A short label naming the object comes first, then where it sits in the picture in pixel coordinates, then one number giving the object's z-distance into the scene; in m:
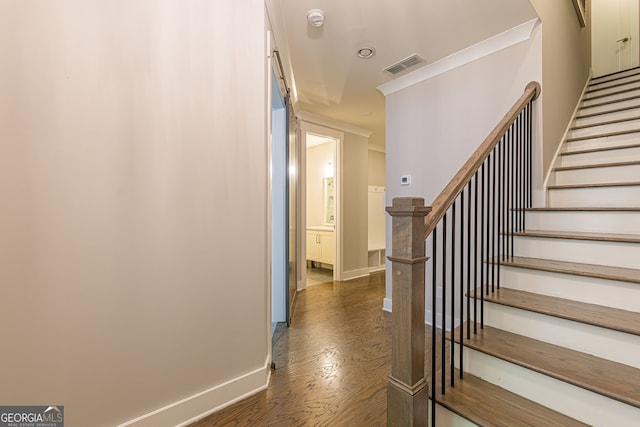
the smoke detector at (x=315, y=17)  2.11
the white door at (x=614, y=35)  4.22
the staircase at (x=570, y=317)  1.15
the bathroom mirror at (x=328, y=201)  5.96
